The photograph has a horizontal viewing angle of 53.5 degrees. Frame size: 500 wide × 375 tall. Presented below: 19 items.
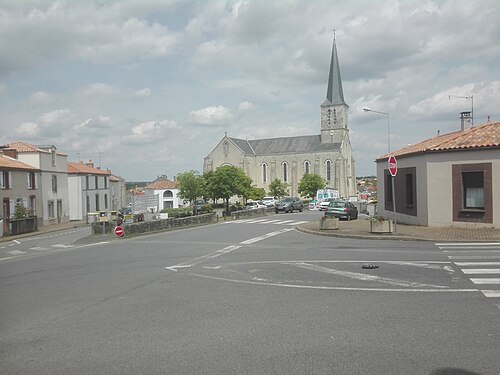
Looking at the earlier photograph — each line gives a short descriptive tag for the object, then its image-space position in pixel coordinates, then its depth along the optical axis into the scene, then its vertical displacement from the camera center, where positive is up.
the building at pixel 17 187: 42.03 +0.65
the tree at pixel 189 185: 83.44 +0.93
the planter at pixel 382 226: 19.95 -1.62
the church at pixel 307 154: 118.19 +8.65
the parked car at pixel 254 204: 74.69 -2.39
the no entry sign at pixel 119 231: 24.52 -1.93
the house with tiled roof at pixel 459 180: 20.64 +0.18
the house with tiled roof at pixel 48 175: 50.08 +1.94
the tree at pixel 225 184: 65.50 +0.78
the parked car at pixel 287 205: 50.64 -1.80
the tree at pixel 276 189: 114.31 -0.12
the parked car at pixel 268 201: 80.01 -2.04
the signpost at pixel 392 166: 19.77 +0.79
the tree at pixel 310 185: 107.56 +0.59
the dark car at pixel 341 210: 32.06 -1.51
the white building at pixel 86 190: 60.66 +0.34
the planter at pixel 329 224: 22.80 -1.70
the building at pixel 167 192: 108.03 -0.25
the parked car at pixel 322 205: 57.23 -2.06
